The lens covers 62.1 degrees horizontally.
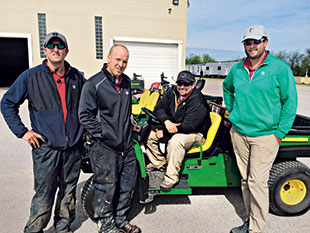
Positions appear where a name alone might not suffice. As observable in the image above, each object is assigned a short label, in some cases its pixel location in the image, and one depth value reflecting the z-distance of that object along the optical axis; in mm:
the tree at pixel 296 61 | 52594
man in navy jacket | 2342
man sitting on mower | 3152
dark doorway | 26078
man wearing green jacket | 2545
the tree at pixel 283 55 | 58888
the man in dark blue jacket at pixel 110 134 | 2445
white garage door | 18219
